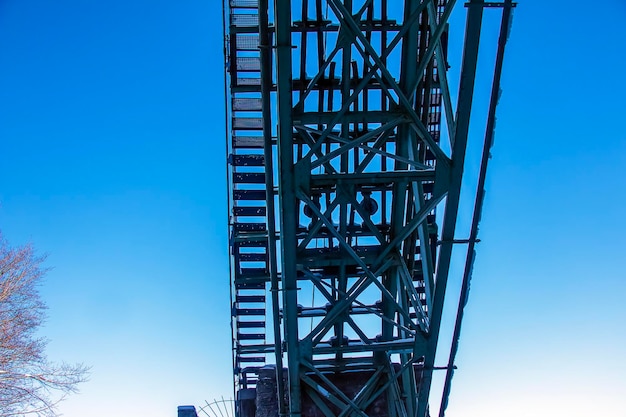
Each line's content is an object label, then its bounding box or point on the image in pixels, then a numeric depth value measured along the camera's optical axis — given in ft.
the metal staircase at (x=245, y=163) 27.22
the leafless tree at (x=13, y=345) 44.29
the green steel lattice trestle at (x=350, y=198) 21.90
